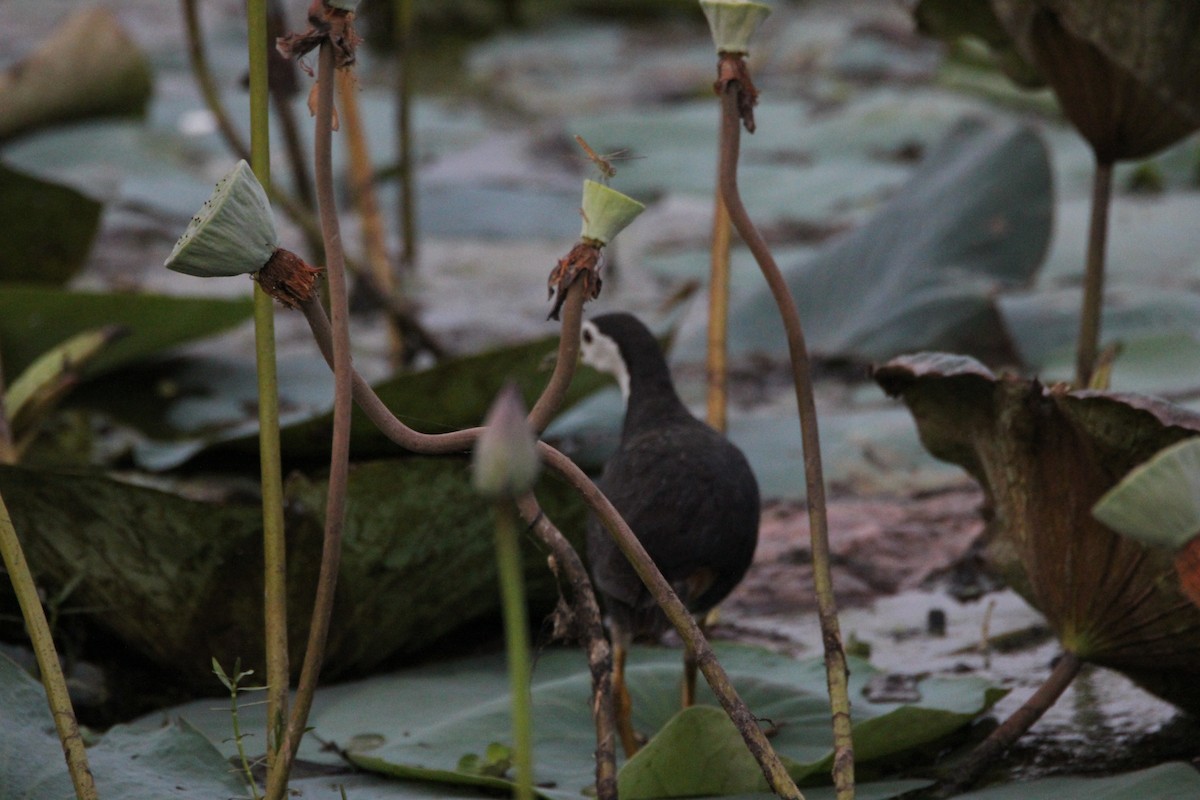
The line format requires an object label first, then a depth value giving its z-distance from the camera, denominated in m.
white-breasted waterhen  12.93
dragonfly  12.39
